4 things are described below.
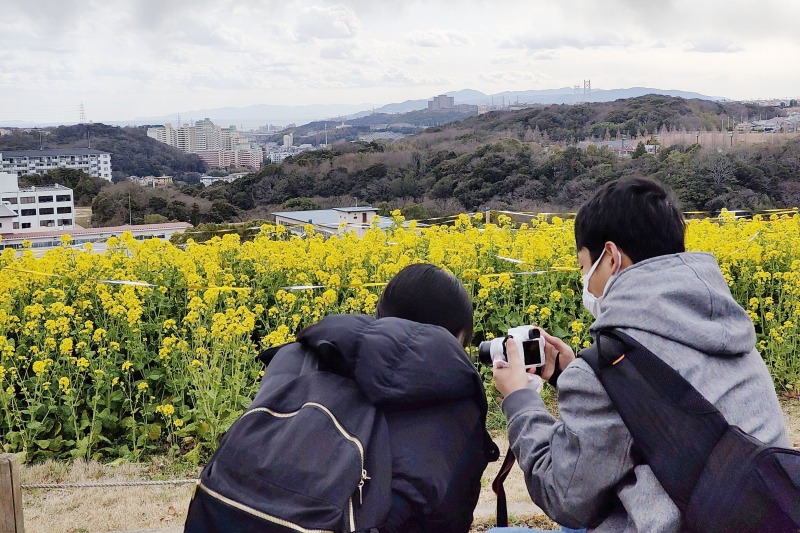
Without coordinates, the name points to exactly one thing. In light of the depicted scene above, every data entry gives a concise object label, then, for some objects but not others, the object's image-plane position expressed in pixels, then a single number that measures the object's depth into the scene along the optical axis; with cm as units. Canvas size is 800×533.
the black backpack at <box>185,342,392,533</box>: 147
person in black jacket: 156
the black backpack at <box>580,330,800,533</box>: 134
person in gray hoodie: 144
